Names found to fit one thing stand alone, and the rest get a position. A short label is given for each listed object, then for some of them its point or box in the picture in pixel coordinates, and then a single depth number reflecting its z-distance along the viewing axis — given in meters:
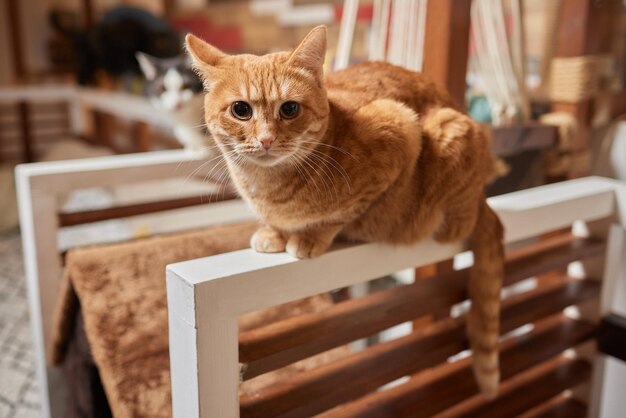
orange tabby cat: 0.67
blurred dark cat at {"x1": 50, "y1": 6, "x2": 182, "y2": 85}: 2.84
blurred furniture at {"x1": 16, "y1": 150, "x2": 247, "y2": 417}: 1.17
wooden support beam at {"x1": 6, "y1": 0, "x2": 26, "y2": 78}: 3.51
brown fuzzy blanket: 0.93
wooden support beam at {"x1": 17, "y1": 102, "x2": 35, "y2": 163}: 3.71
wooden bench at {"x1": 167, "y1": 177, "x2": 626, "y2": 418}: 0.63
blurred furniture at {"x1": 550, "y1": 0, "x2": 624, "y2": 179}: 1.27
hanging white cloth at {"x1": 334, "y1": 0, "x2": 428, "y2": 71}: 1.05
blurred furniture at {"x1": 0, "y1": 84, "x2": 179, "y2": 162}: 2.53
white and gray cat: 1.62
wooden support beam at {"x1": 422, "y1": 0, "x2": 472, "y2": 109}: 0.98
